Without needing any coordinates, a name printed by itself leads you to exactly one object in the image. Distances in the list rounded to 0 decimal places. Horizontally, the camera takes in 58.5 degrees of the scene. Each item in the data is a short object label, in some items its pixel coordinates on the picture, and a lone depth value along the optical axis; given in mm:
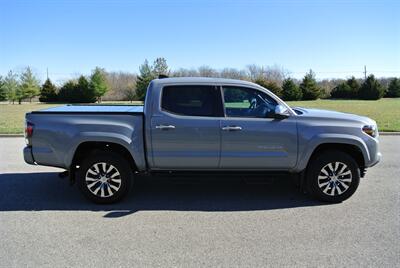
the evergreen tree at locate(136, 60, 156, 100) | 51719
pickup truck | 5246
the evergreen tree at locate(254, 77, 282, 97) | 53966
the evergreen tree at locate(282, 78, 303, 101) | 53250
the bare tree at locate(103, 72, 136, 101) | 67625
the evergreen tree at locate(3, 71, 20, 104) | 58812
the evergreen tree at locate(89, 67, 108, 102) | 56281
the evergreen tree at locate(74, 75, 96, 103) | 55781
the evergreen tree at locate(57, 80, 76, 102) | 56125
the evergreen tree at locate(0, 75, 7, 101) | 59656
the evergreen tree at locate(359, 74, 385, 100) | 57500
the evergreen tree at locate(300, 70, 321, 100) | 55875
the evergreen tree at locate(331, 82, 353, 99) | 61062
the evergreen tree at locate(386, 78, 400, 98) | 63719
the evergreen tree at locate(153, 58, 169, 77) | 53200
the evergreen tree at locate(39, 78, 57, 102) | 57219
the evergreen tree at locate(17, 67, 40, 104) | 59750
